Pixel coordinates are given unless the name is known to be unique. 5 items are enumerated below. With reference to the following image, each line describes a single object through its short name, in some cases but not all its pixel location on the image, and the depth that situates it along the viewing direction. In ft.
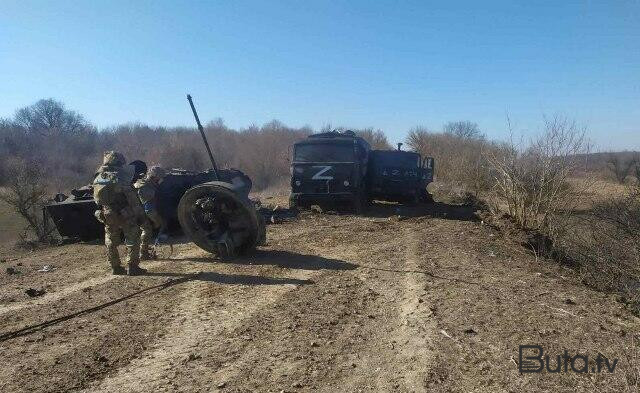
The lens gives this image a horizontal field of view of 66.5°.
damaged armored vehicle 24.04
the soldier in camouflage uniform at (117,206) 21.83
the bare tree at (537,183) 32.24
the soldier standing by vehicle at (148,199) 25.35
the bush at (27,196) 42.70
